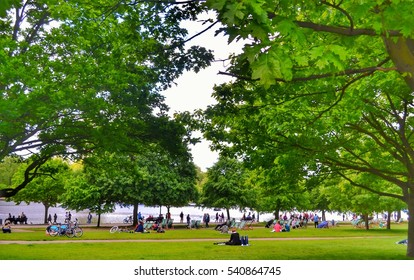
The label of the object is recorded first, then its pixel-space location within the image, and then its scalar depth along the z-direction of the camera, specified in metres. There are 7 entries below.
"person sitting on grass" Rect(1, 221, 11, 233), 19.19
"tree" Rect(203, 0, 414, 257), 4.61
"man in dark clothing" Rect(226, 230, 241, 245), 14.97
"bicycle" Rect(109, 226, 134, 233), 19.59
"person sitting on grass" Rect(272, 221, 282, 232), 25.80
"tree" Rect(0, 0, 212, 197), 9.54
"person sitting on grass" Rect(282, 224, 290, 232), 28.31
